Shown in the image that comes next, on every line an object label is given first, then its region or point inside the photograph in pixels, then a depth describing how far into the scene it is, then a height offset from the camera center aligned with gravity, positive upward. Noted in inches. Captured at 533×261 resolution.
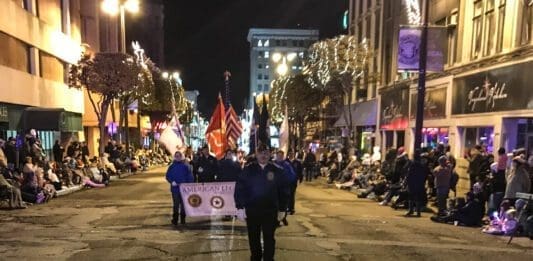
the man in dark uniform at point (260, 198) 263.6 -50.4
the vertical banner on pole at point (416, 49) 689.6 +78.7
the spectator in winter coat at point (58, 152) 900.0 -94.6
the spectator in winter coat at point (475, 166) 603.5 -72.6
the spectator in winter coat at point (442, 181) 535.8 -80.3
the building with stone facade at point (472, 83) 668.1 +39.0
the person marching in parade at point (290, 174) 464.1 -65.3
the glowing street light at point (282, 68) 1565.0 +111.9
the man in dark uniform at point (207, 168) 477.4 -63.0
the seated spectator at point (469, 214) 474.0 -102.4
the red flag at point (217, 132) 605.9 -37.0
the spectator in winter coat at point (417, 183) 540.7 -83.5
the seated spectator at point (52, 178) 673.2 -105.9
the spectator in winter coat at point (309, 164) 1019.9 -123.6
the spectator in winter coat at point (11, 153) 663.8 -71.8
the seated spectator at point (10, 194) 531.5 -101.3
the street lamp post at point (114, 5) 982.4 +193.0
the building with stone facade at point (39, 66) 843.4 +67.8
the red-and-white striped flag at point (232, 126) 714.0 -33.9
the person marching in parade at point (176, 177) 432.1 -65.1
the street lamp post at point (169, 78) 1786.0 +87.4
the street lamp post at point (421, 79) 637.3 +34.0
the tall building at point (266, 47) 6333.7 +734.8
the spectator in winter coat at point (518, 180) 438.0 -63.4
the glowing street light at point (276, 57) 1499.8 +137.1
